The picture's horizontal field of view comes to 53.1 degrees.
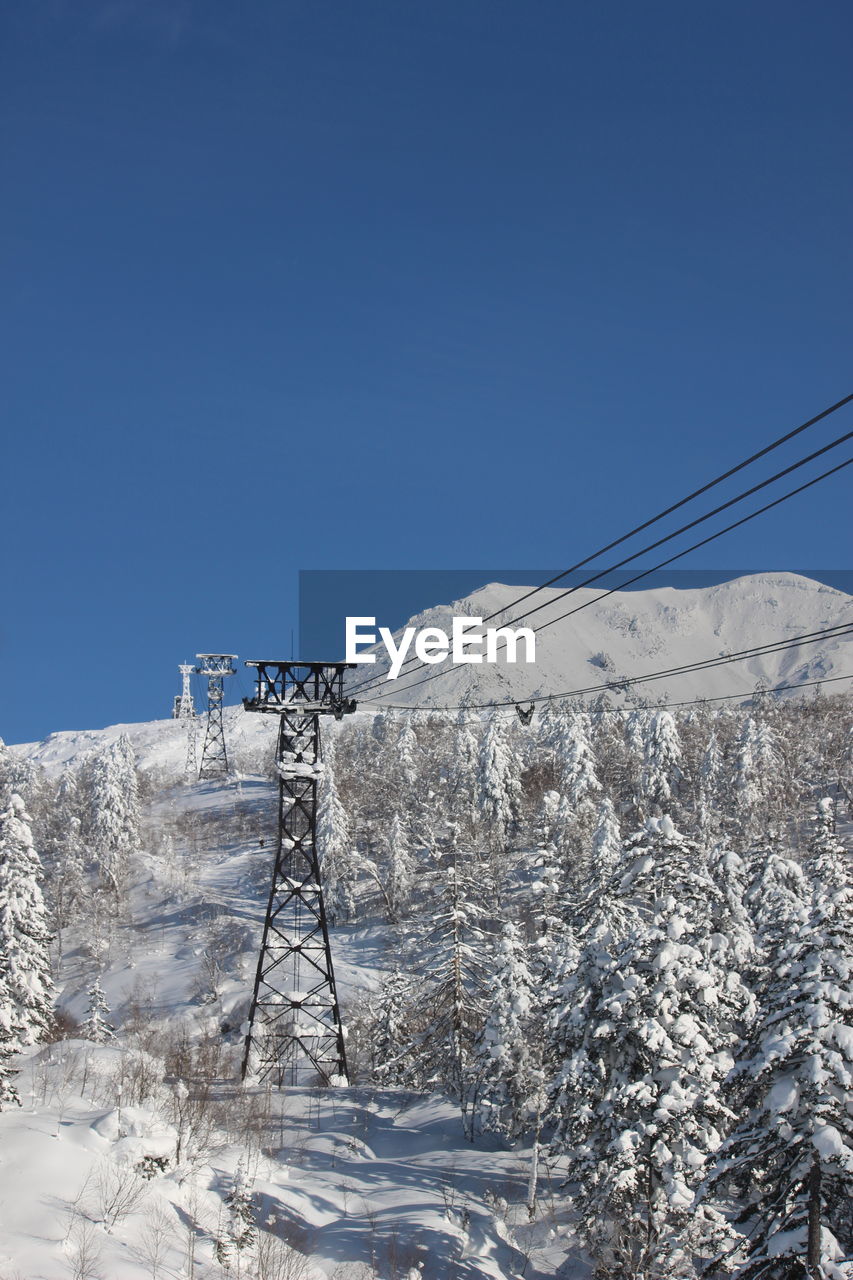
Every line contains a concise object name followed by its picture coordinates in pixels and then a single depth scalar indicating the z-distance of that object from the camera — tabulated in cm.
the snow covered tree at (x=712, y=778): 8225
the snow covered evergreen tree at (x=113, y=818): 9121
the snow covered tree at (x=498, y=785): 8644
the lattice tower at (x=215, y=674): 10281
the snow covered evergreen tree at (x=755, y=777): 7969
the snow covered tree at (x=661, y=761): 8538
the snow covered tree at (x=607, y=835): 5319
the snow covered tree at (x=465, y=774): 8544
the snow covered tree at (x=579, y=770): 8200
